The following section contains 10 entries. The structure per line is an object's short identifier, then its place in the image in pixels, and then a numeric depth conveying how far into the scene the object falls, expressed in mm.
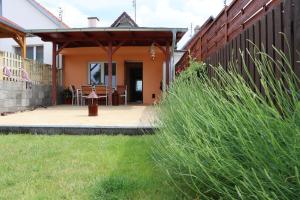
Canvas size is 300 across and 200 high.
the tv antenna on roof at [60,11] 18164
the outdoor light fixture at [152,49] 9694
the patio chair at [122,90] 10009
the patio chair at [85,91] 9725
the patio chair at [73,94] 10200
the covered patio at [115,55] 9074
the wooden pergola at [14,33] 8149
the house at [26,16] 12487
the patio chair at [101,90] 9887
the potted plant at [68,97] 10679
